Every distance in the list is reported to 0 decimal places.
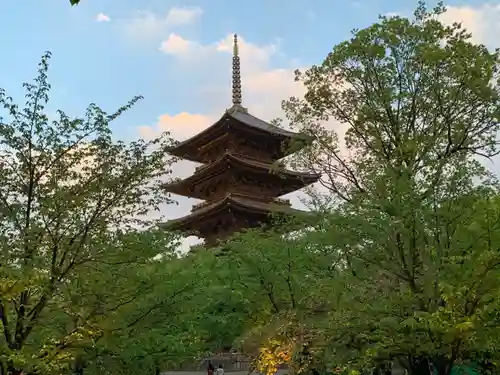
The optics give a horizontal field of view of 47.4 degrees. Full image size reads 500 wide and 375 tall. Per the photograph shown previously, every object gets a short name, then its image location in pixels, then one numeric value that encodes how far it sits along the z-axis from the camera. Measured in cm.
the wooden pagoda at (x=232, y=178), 3762
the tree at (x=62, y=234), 952
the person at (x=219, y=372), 2359
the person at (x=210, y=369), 2609
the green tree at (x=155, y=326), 1269
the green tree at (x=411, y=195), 946
